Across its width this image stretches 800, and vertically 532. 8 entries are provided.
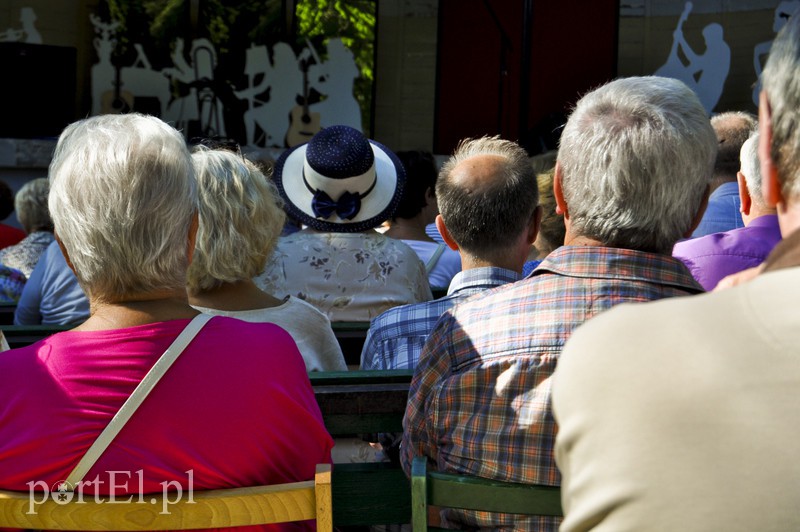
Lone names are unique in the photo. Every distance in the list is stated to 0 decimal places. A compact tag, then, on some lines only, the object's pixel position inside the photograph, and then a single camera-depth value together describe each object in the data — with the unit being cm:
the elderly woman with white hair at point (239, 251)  215
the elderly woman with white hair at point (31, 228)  426
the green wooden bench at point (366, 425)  165
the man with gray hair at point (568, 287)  152
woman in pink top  143
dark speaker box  957
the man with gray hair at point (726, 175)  293
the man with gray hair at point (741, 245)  236
